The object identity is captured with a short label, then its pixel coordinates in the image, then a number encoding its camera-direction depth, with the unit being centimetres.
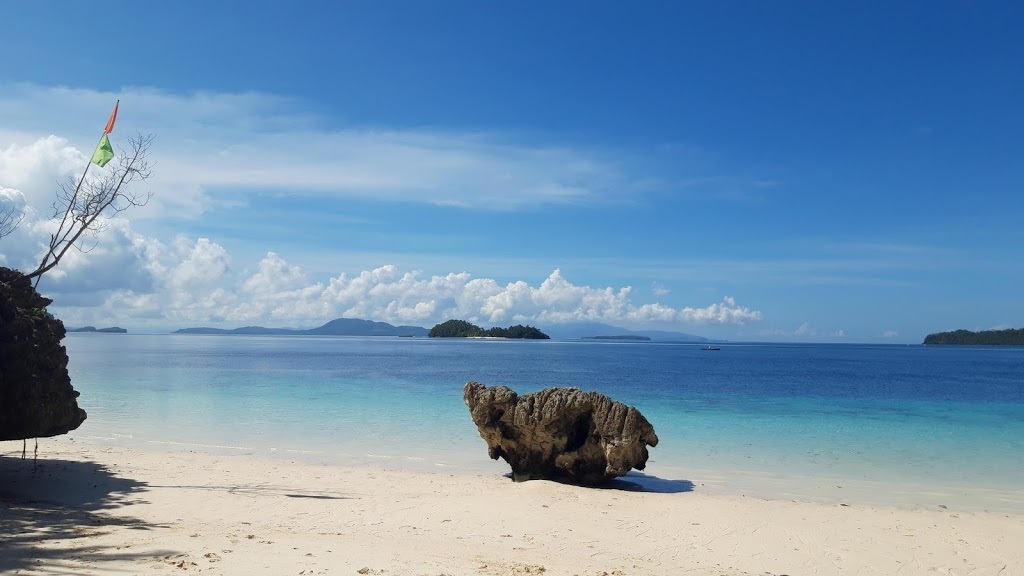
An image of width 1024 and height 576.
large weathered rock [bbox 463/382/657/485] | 1244
